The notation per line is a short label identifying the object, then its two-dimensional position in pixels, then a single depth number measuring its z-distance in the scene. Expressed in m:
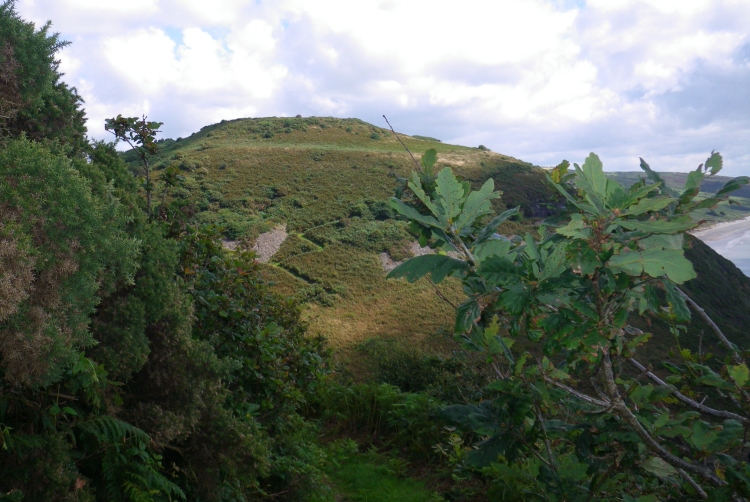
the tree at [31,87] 2.67
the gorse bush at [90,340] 2.24
